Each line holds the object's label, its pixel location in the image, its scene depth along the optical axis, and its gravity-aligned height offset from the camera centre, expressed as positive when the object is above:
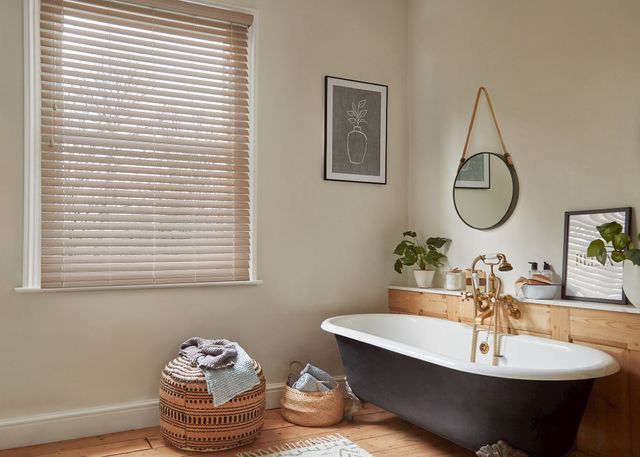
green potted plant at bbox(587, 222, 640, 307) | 2.27 -0.14
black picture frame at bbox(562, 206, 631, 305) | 2.47 -0.22
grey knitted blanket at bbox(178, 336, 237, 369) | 2.74 -0.70
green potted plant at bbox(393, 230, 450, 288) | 3.55 -0.25
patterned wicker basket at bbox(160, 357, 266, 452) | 2.68 -0.97
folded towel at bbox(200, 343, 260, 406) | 2.67 -0.80
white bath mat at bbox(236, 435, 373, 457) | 2.64 -1.12
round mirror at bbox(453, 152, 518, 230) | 3.10 +0.16
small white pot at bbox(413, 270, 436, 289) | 3.59 -0.38
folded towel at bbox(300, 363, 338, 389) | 3.30 -0.92
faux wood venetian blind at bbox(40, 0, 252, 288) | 2.94 +0.40
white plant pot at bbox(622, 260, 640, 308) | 2.27 -0.25
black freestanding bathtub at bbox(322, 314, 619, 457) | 2.08 -0.70
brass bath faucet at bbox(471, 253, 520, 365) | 2.81 -0.44
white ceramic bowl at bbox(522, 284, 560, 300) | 2.72 -0.35
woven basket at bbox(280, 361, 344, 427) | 3.07 -1.05
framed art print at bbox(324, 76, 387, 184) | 3.65 +0.57
